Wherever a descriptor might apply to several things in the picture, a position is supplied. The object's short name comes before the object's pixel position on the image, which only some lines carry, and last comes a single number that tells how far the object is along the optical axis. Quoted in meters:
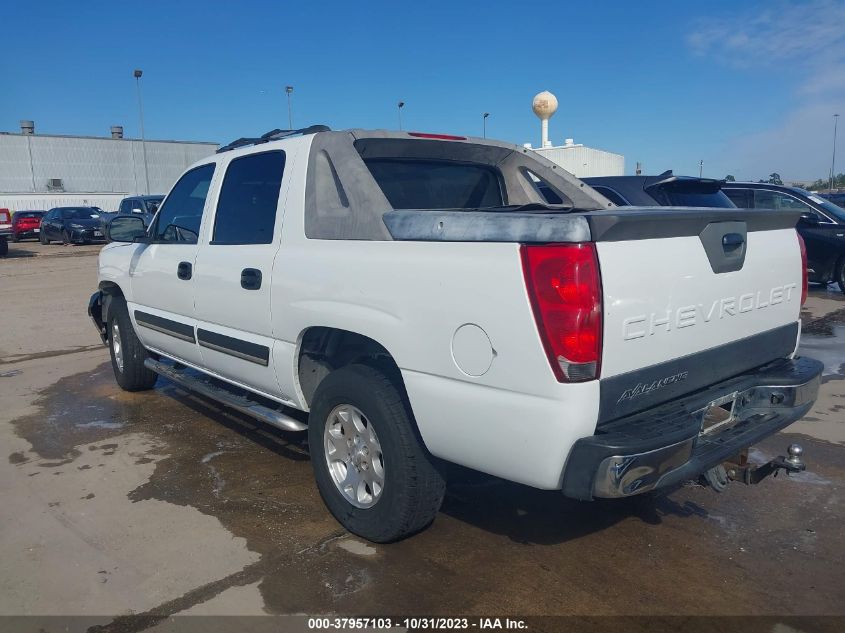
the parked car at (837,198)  19.75
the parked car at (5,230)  25.14
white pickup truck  2.61
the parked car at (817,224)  11.57
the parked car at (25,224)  32.53
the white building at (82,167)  52.03
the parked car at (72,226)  28.97
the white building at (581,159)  33.25
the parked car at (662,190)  8.01
